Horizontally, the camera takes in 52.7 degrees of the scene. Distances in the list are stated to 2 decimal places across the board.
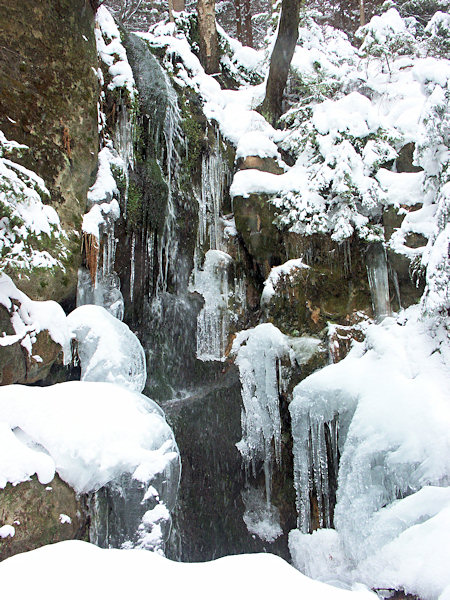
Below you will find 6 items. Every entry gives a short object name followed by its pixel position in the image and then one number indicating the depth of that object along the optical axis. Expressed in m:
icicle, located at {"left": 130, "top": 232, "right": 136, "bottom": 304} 7.12
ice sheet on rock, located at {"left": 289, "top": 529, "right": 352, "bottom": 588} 4.62
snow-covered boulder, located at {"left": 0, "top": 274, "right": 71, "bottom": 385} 4.61
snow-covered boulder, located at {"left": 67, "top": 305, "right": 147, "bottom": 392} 4.92
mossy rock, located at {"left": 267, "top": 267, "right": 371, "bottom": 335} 7.27
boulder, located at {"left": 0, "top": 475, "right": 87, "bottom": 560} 3.07
